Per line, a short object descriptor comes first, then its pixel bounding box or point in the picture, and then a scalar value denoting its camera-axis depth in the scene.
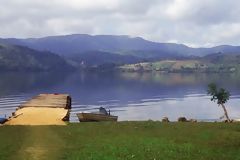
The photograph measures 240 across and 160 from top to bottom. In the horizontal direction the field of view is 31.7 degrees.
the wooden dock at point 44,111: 53.31
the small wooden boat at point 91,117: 61.16
